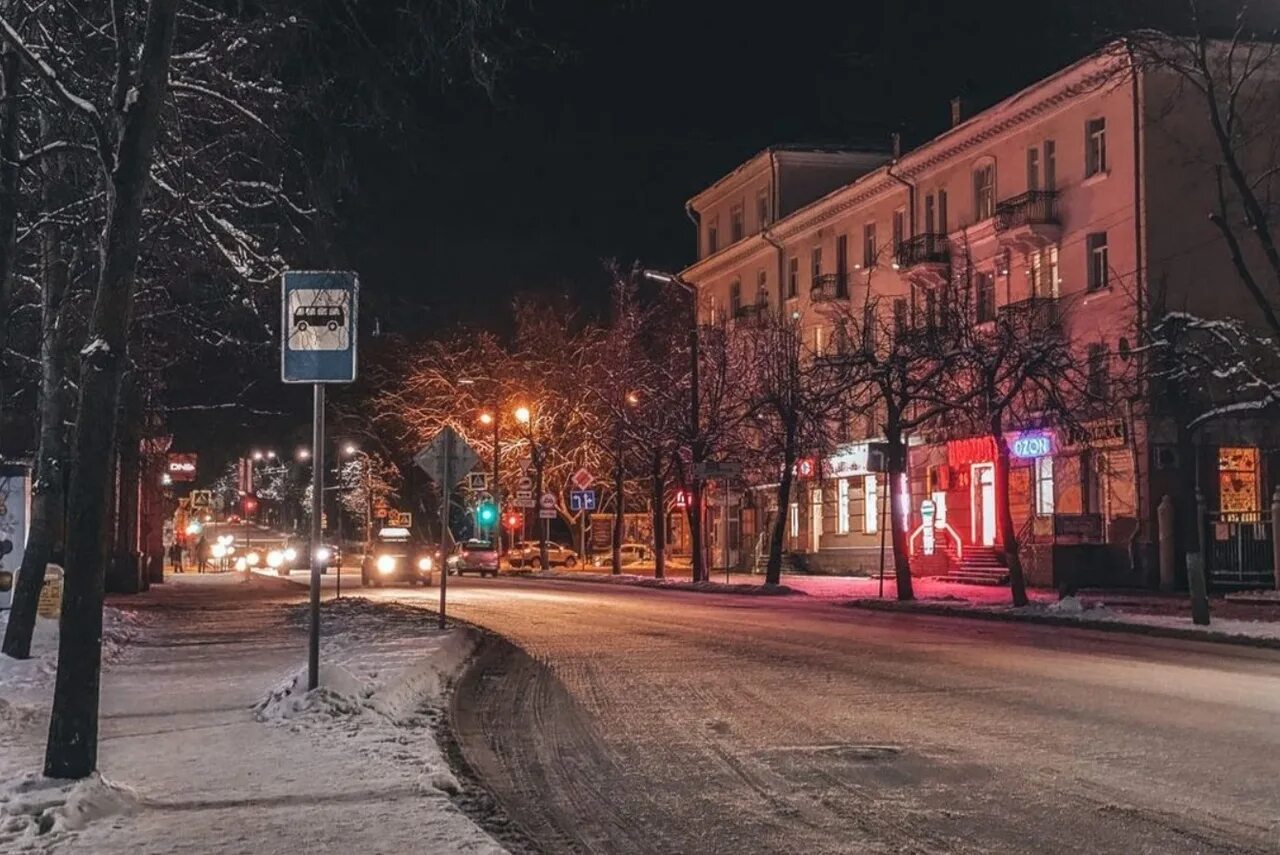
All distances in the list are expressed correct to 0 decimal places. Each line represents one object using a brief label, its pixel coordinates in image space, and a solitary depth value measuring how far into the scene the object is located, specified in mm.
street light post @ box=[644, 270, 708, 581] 40375
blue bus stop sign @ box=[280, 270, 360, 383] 11547
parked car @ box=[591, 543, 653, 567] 65000
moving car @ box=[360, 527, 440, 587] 44062
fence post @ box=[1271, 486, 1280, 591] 26031
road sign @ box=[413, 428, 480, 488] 19531
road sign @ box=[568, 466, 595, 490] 49906
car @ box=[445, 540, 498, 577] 53812
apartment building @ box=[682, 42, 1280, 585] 33688
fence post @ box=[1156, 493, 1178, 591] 31359
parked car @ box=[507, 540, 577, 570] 60938
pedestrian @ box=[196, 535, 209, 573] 70238
